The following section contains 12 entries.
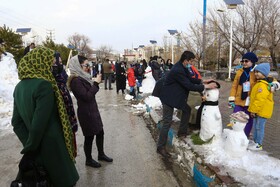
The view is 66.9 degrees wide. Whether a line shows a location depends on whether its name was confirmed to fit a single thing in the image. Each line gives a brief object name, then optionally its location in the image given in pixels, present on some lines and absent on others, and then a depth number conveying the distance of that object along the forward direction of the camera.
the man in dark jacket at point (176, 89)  3.74
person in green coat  1.92
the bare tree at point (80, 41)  64.87
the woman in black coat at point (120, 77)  10.59
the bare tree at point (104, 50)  75.23
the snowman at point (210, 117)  3.62
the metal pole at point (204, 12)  16.16
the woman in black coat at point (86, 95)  3.17
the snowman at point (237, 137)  3.14
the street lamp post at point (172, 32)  21.60
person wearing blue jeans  3.48
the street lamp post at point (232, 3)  13.04
